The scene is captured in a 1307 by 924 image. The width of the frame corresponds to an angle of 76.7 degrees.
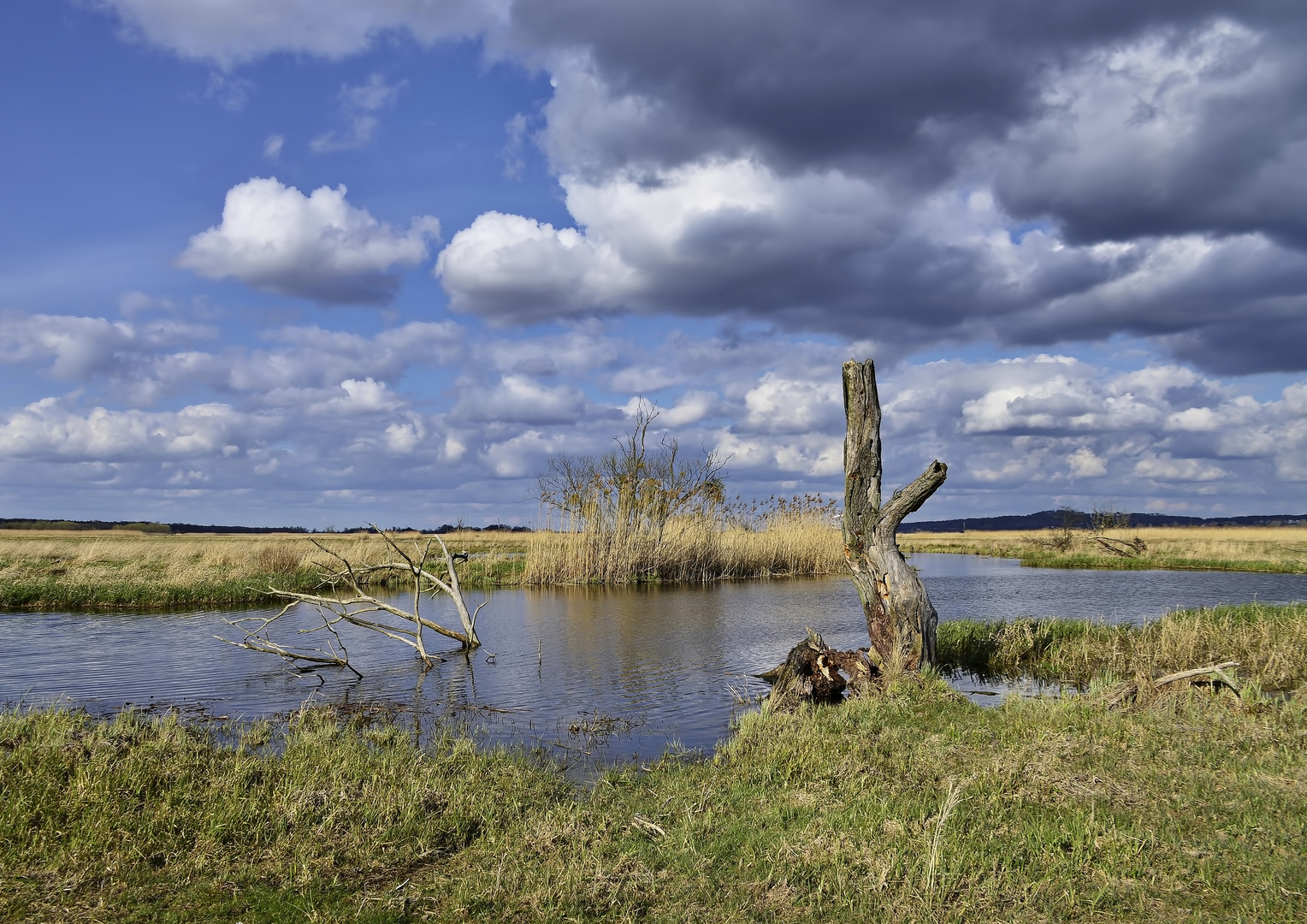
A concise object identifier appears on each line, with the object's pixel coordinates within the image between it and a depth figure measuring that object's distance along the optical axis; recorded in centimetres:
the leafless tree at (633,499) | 3200
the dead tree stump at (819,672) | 1177
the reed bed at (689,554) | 3162
